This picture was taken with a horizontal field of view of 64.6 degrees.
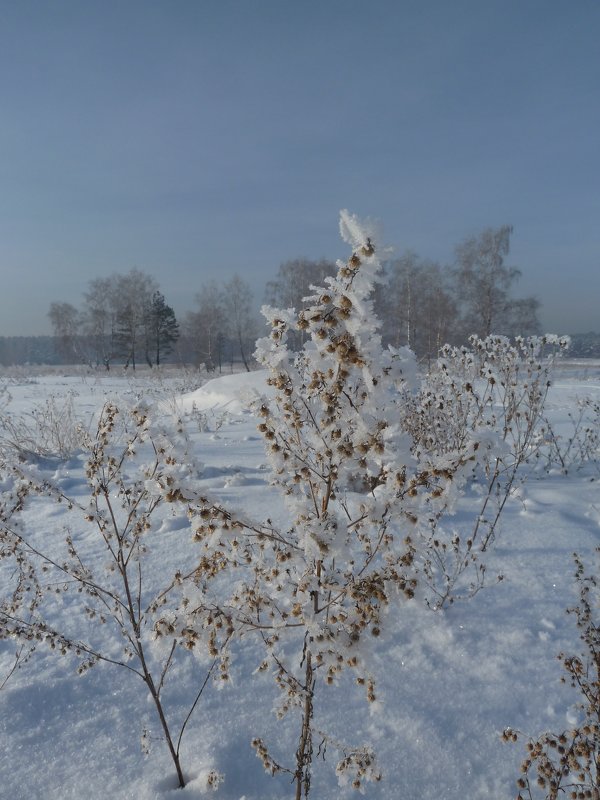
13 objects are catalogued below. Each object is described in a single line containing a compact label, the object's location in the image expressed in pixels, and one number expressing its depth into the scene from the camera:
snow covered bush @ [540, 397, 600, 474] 5.60
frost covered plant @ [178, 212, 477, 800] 1.23
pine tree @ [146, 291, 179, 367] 38.69
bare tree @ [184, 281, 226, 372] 33.59
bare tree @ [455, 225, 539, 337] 22.69
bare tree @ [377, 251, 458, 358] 24.33
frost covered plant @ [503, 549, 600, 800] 1.39
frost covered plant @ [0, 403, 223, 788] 1.70
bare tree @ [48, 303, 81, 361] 43.19
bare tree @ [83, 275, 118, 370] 38.56
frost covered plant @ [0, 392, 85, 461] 6.71
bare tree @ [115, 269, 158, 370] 36.78
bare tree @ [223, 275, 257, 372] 33.03
